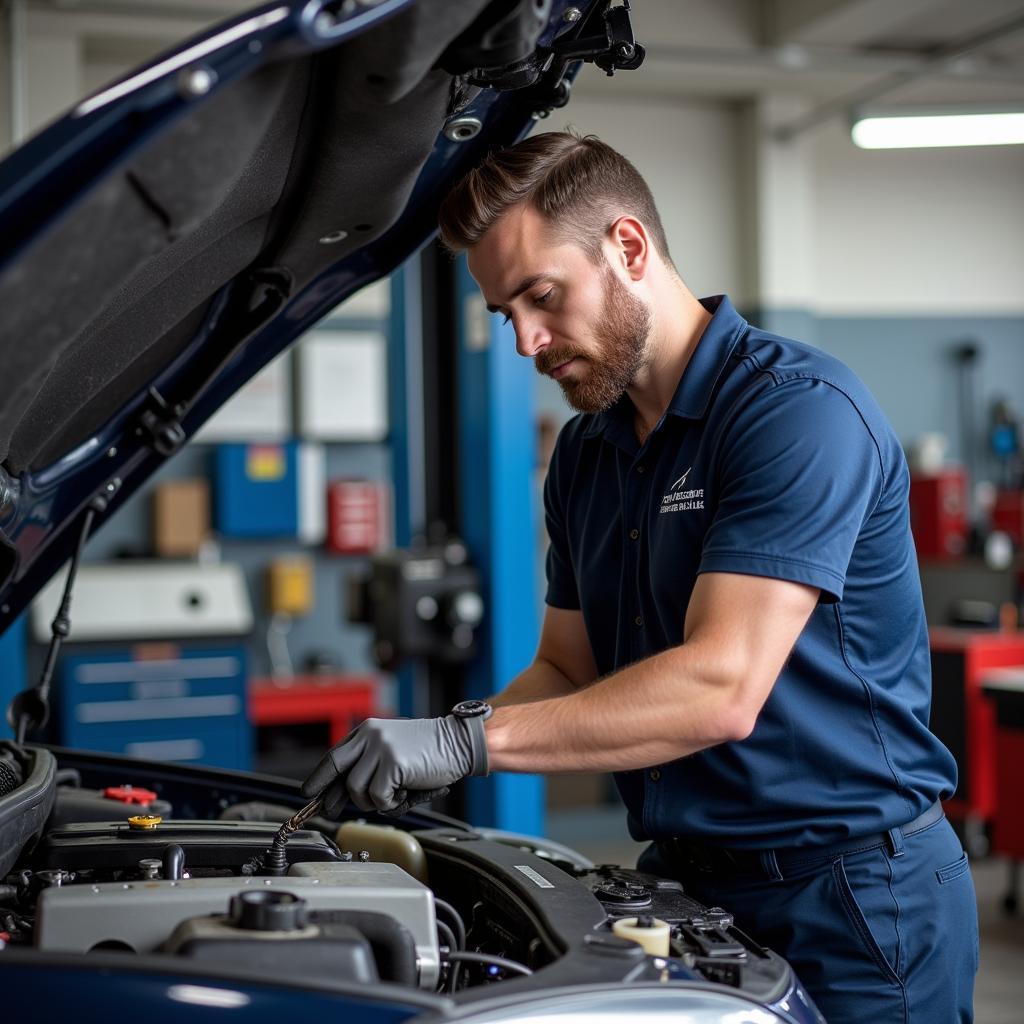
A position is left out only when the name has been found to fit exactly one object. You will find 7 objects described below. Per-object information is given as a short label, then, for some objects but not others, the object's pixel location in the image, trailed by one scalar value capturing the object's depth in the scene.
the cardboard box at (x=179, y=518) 5.28
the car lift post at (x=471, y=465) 3.35
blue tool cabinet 4.66
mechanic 1.23
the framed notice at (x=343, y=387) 5.65
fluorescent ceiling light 4.45
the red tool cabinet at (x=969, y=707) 4.68
